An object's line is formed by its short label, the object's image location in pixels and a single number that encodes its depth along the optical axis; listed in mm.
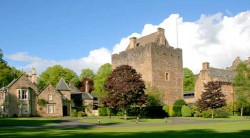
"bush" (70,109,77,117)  62394
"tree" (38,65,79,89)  98312
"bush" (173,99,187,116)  55875
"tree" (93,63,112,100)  90138
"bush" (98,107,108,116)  66338
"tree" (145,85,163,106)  56812
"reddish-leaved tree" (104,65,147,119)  42750
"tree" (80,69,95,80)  113612
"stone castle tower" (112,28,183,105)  60372
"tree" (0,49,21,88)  72094
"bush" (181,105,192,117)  55009
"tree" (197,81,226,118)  51375
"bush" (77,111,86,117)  62969
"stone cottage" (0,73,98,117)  57094
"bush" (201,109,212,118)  52266
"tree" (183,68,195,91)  104062
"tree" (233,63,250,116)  52781
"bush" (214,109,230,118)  54031
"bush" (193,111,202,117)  54244
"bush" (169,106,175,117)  55469
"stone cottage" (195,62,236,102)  67875
